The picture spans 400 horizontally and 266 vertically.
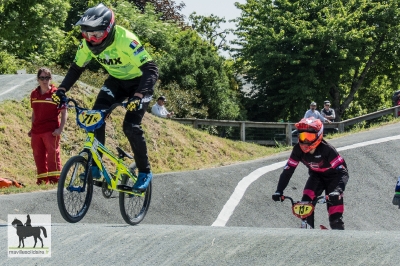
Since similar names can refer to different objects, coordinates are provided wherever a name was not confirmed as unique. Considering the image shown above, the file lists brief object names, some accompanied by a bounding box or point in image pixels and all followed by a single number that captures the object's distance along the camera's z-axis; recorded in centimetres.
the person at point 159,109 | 2439
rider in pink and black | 1115
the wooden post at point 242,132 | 2845
